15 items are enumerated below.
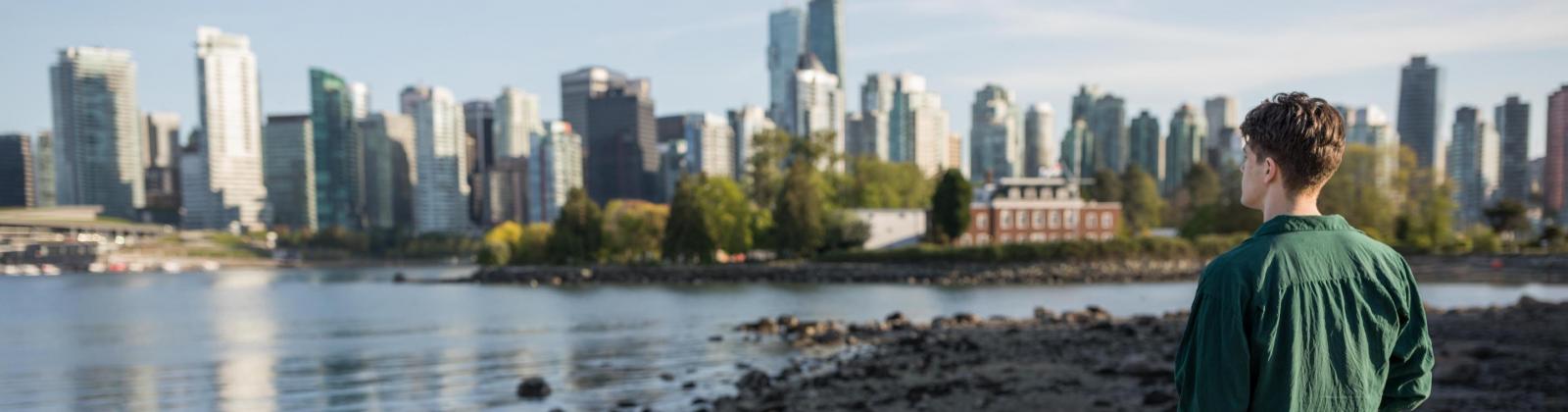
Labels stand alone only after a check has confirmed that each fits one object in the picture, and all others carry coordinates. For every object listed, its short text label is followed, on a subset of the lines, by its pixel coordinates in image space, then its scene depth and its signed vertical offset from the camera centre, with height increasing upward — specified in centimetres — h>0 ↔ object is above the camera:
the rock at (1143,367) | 1684 -339
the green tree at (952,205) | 7406 -298
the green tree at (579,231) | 8800 -510
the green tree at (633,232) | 8712 -528
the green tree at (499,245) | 9775 -697
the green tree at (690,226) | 8000 -441
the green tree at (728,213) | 8112 -361
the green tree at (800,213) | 7925 -359
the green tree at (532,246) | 9338 -676
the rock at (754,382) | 1972 -410
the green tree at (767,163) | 9162 +26
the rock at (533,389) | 2042 -424
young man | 295 -41
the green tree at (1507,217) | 7456 -460
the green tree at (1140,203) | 9788 -406
